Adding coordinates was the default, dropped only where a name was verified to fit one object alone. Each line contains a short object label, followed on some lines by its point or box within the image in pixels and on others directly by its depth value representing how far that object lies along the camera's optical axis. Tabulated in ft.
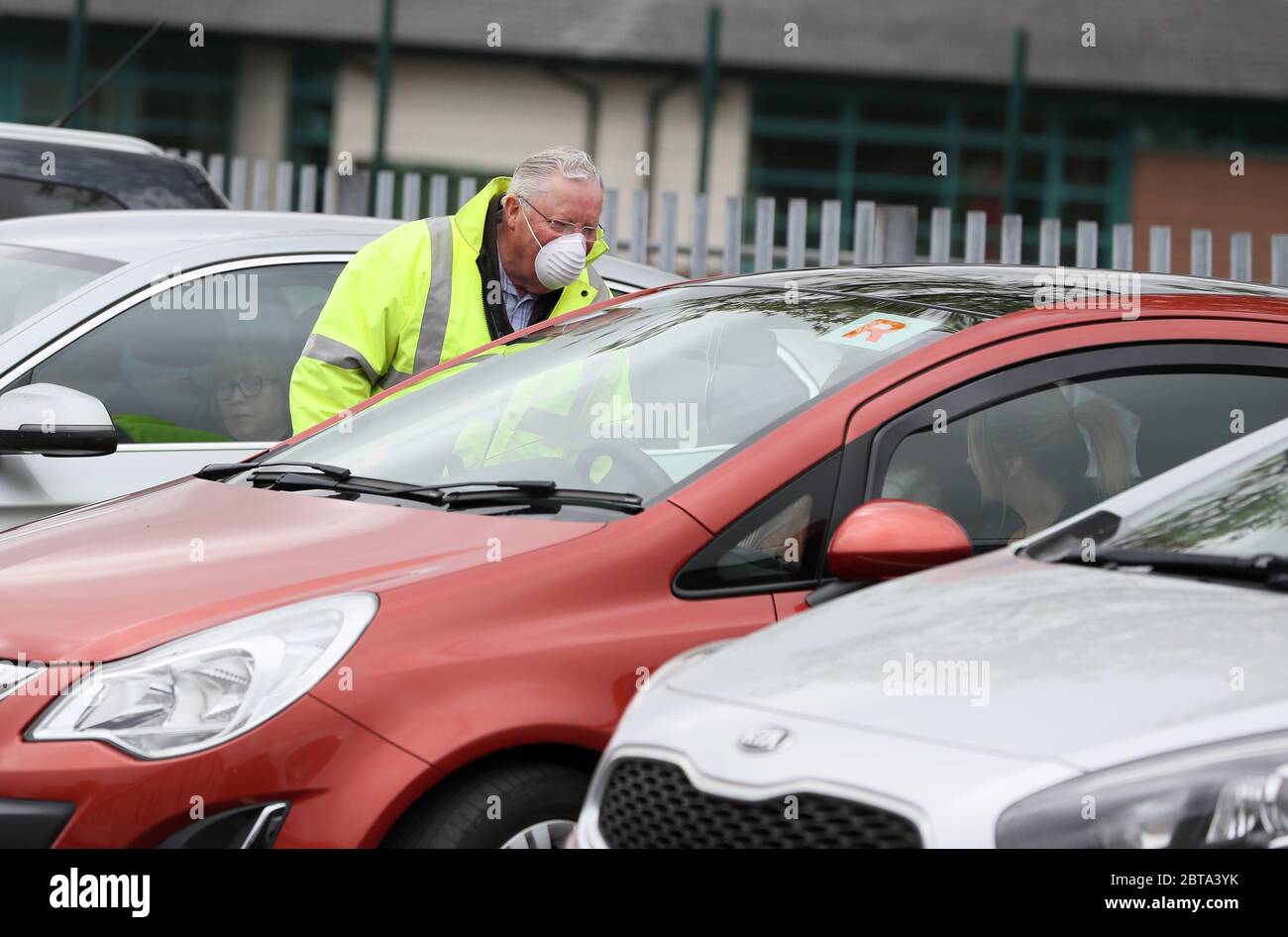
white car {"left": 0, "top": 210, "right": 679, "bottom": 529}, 28.48
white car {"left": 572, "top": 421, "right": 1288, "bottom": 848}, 14.12
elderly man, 30.53
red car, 18.62
